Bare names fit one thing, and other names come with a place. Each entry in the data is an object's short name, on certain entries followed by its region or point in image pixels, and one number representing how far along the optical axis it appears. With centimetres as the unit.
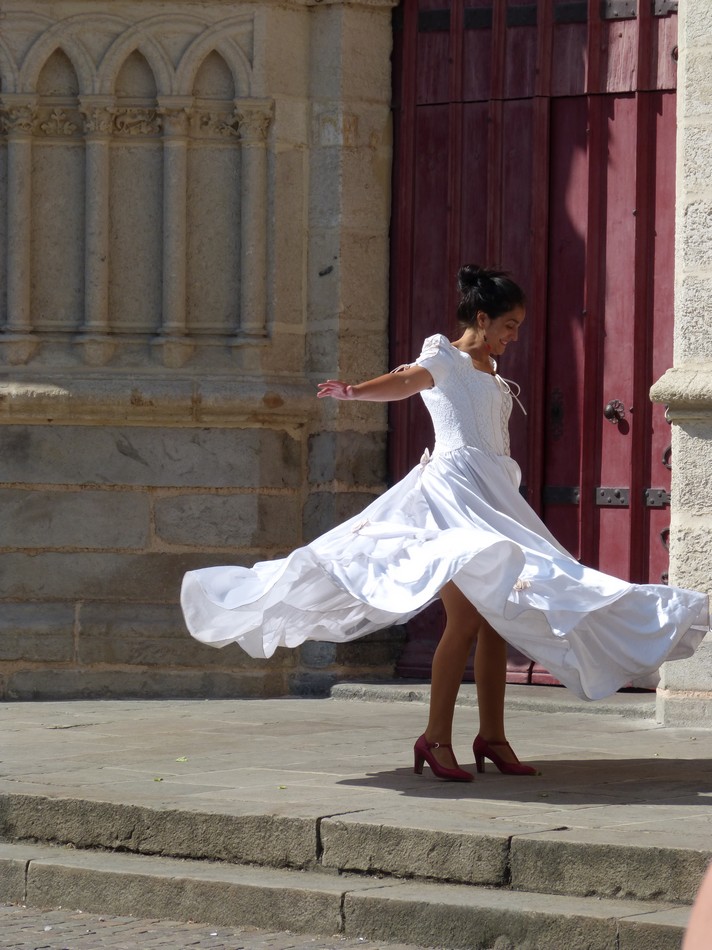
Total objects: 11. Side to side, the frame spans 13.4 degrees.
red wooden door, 1376
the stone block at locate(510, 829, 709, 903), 730
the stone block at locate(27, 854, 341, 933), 778
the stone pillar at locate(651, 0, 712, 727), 1181
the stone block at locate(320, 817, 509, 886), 771
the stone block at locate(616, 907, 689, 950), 683
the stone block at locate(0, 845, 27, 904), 855
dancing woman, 922
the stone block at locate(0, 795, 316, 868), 828
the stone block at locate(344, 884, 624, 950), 709
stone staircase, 727
